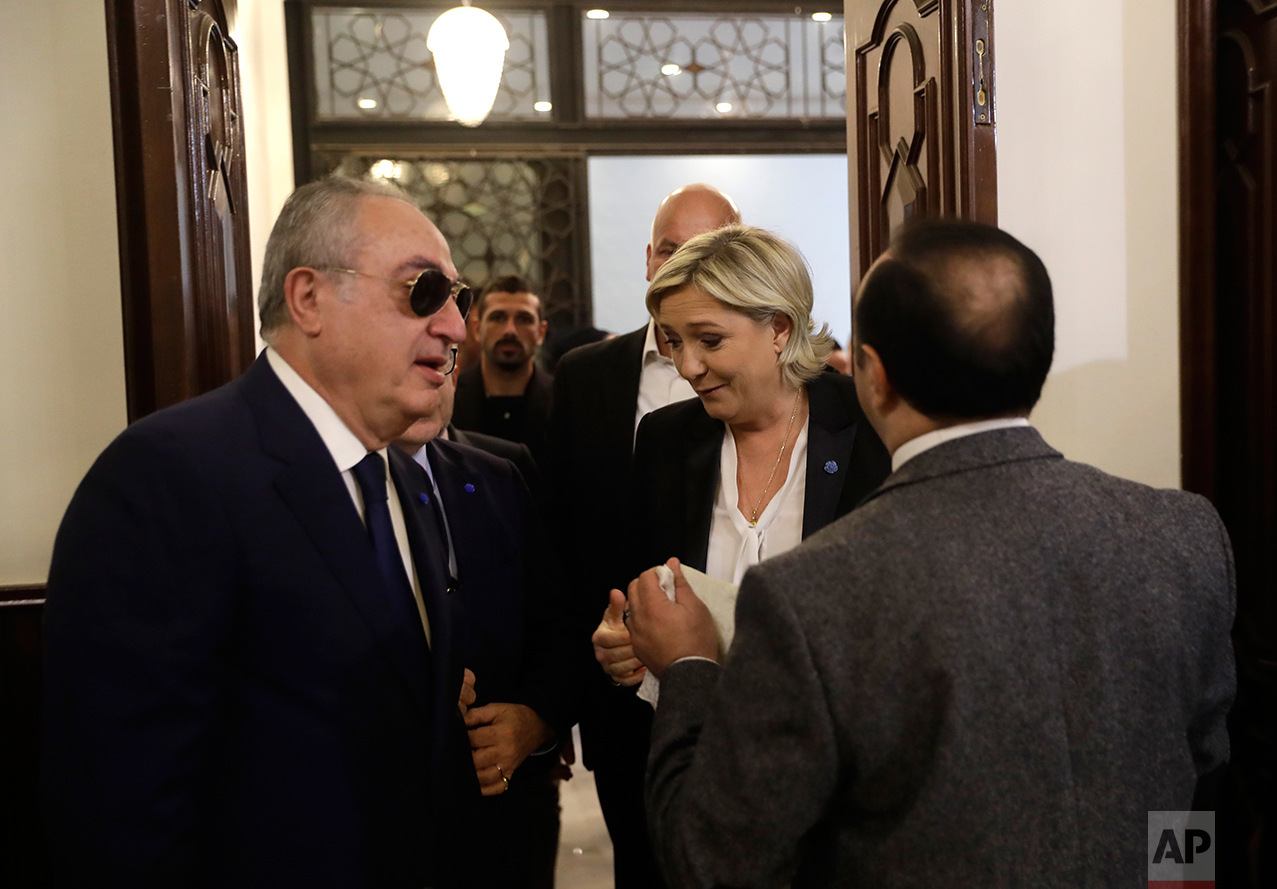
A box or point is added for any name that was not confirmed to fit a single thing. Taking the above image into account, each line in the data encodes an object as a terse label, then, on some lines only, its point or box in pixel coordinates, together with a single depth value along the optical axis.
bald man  2.75
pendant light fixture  4.14
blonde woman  2.01
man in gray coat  1.07
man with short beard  4.33
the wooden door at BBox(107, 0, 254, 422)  2.28
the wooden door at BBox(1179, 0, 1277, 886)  2.26
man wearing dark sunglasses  1.27
